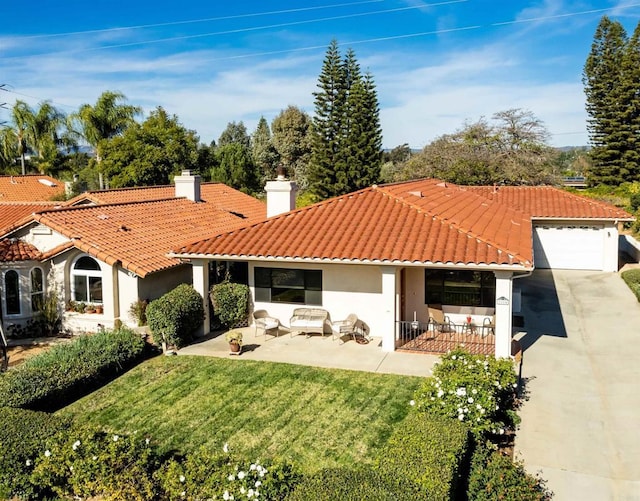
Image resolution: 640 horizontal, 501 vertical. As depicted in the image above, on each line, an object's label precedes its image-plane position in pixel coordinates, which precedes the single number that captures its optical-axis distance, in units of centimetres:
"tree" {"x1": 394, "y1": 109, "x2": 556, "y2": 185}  4597
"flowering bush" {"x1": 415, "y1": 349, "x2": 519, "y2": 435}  964
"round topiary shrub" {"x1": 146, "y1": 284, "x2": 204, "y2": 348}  1539
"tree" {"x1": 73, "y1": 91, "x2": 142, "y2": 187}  4956
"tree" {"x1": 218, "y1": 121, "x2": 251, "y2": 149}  9931
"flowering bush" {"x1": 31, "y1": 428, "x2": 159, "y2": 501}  823
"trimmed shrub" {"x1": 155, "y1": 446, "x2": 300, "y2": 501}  755
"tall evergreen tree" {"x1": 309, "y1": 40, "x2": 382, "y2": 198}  4603
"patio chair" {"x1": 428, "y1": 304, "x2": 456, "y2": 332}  1686
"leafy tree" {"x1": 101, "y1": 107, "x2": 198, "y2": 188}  4566
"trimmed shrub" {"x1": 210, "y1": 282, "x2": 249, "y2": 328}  1723
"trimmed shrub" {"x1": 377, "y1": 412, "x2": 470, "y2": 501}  730
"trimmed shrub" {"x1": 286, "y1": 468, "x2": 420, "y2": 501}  690
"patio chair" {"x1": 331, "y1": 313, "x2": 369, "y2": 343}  1595
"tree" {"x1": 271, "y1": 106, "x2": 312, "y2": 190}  7019
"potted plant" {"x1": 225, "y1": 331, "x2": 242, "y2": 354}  1521
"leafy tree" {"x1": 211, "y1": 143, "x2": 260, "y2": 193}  5575
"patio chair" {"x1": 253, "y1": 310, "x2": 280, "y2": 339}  1658
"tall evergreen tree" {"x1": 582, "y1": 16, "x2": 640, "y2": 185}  4666
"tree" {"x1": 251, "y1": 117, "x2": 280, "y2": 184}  7031
